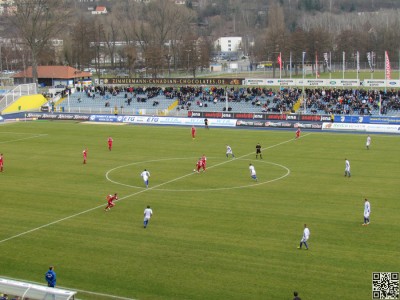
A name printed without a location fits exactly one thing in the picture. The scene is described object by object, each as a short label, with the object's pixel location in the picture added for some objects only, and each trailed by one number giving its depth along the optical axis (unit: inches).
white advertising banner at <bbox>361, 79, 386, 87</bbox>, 3213.6
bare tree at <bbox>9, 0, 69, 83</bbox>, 4077.3
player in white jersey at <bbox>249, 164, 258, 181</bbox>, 1556.3
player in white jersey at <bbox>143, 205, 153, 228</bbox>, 1155.9
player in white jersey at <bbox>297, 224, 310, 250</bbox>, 994.7
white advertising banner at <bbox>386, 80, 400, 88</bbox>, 3149.6
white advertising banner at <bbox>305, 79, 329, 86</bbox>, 3344.0
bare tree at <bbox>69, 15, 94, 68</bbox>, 5516.7
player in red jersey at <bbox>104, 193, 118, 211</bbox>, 1301.7
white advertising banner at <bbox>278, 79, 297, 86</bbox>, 3390.7
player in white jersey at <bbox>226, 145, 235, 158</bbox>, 1964.8
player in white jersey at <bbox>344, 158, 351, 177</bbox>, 1603.3
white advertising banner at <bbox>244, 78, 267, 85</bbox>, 3501.5
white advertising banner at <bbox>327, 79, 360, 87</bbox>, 3304.6
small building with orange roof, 4628.4
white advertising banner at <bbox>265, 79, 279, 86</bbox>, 3476.9
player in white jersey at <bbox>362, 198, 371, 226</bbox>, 1123.3
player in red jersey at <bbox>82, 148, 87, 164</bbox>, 1892.2
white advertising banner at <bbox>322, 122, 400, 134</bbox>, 2522.1
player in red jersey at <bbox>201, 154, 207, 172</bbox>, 1722.9
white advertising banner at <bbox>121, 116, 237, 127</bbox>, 2881.4
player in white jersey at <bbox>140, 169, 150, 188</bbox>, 1498.5
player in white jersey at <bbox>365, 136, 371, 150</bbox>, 2086.6
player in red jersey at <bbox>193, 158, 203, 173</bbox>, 1723.4
